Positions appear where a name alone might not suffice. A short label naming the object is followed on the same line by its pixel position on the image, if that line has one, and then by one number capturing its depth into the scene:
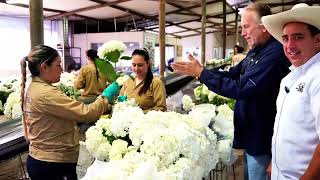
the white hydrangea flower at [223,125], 1.97
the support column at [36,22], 2.92
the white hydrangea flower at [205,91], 2.94
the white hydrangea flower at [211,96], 2.83
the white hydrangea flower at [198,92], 3.03
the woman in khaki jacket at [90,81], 4.61
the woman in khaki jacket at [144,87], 2.79
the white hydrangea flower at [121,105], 1.97
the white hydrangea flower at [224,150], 1.81
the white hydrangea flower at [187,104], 2.83
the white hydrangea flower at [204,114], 1.78
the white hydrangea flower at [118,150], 1.34
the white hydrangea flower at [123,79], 2.81
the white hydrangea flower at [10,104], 3.23
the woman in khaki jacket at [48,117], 1.95
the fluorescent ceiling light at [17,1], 7.93
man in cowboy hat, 1.24
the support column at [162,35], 4.90
